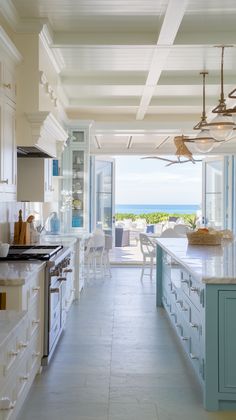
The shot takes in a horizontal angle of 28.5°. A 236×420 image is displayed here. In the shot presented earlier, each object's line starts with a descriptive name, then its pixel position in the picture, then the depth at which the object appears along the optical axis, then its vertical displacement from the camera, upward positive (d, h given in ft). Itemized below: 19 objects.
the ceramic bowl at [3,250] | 12.51 -1.03
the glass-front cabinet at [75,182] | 25.75 +1.70
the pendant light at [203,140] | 17.90 +2.86
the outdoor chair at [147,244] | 27.72 -1.84
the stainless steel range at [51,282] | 12.22 -2.01
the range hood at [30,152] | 14.40 +2.00
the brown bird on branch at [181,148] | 20.77 +2.98
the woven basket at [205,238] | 17.40 -0.91
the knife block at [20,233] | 16.19 -0.73
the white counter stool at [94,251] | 26.32 -2.26
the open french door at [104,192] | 33.73 +1.52
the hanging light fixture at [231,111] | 13.83 +3.10
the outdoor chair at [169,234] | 26.95 -1.18
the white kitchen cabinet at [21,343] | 6.54 -2.51
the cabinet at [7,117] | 11.76 +2.52
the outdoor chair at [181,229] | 28.99 -0.96
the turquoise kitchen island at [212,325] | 9.61 -2.43
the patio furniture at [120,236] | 45.85 -2.35
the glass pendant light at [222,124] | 14.92 +2.89
